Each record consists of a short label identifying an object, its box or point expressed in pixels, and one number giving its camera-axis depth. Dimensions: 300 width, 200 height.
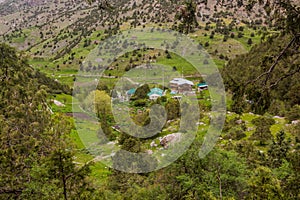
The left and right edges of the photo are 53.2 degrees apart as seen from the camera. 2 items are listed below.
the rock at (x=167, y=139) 36.03
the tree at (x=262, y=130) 30.96
